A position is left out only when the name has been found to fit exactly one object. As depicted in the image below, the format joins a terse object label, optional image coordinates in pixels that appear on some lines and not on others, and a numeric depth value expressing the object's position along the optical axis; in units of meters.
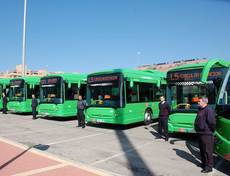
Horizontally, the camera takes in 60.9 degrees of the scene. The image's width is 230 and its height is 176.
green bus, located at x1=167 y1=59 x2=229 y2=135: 7.09
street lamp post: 18.41
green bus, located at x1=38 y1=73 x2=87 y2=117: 11.83
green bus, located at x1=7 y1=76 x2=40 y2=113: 14.12
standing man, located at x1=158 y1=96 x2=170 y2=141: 7.37
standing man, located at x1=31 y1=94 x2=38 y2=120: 12.77
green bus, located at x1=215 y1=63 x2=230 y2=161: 4.39
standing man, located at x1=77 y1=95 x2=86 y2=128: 9.96
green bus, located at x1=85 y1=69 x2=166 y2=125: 9.18
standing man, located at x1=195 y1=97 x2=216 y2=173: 4.57
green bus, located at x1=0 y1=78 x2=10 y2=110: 15.67
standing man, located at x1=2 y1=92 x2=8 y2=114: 14.92
